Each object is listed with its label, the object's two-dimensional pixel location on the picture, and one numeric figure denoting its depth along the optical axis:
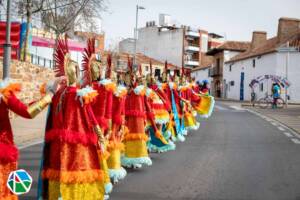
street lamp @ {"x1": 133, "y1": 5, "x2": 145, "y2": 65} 36.43
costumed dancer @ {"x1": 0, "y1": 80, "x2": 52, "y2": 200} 3.76
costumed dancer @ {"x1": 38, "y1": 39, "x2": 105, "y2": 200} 4.46
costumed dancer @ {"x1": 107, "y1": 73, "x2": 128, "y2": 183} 5.74
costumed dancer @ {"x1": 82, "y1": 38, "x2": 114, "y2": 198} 5.10
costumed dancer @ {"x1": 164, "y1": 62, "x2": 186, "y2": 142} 9.65
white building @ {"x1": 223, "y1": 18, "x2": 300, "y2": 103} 38.83
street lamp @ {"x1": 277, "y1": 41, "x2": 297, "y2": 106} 36.46
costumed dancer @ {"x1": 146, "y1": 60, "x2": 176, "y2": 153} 7.98
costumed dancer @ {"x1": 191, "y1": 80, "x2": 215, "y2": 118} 11.52
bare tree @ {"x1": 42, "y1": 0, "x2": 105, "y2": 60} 24.14
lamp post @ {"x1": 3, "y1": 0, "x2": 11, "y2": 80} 11.04
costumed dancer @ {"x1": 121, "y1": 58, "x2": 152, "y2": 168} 6.85
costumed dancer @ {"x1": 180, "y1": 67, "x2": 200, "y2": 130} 11.07
